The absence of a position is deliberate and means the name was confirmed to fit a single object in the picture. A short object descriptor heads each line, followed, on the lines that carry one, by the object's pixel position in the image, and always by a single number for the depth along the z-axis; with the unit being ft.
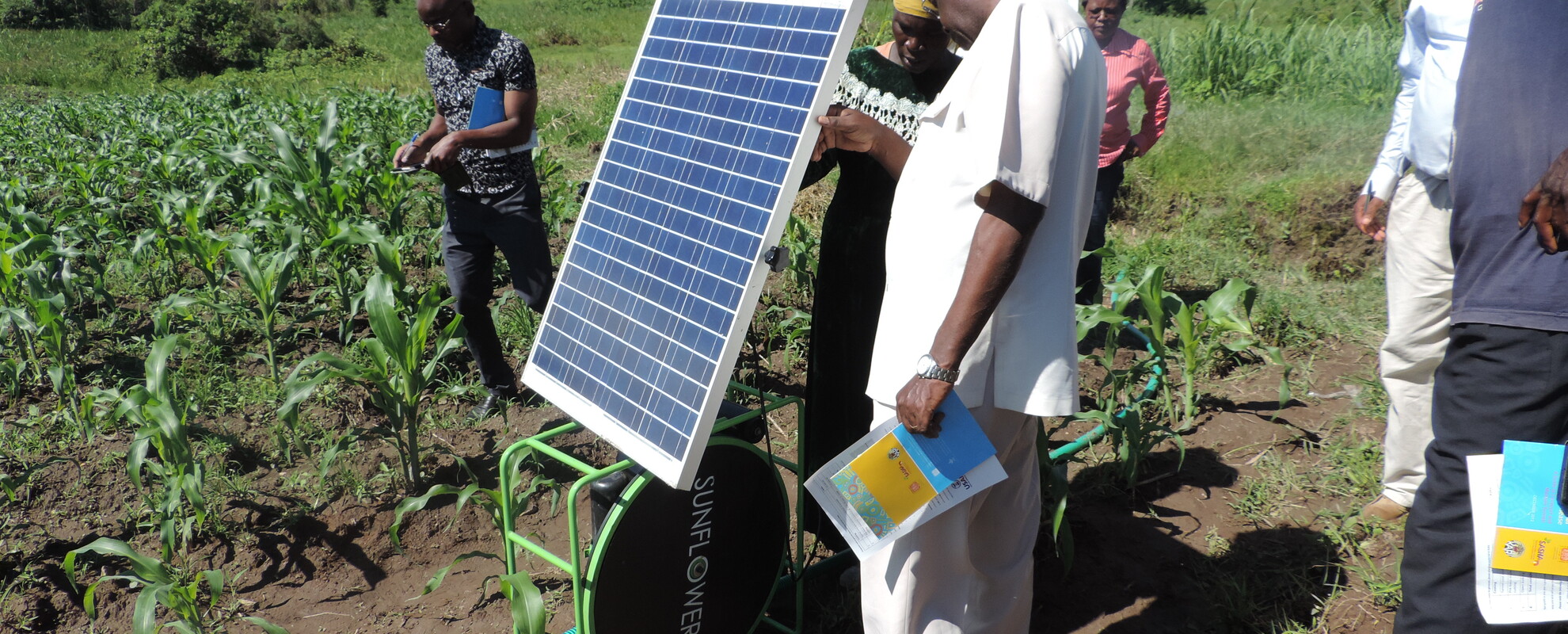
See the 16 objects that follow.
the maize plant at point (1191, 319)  10.51
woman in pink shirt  12.87
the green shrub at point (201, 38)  93.66
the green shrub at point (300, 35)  96.12
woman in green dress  7.52
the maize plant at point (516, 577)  7.00
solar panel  6.09
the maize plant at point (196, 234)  14.21
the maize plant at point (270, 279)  12.45
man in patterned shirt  10.87
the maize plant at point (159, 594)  7.44
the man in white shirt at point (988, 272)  5.10
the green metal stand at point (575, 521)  6.48
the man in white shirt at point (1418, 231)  7.94
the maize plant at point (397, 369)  9.66
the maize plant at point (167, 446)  9.22
